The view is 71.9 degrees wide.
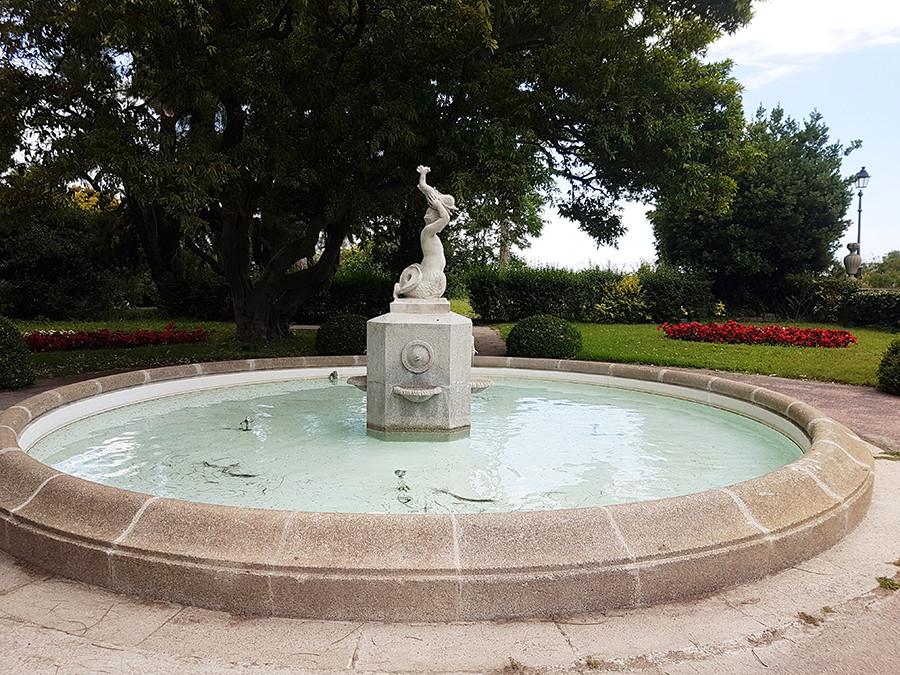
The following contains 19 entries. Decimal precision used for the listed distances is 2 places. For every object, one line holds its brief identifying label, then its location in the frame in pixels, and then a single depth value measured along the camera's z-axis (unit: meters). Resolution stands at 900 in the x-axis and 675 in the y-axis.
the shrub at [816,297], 24.06
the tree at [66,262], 22.80
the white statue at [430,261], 6.80
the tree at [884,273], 30.64
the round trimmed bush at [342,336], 13.27
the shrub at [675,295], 25.70
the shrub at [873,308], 22.11
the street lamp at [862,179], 24.11
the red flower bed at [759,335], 16.28
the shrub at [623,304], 25.19
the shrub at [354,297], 23.03
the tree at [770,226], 26.16
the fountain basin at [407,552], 2.99
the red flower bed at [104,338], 14.06
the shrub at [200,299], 25.08
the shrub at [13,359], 9.55
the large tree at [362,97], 10.75
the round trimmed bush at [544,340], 13.30
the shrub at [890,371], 9.85
